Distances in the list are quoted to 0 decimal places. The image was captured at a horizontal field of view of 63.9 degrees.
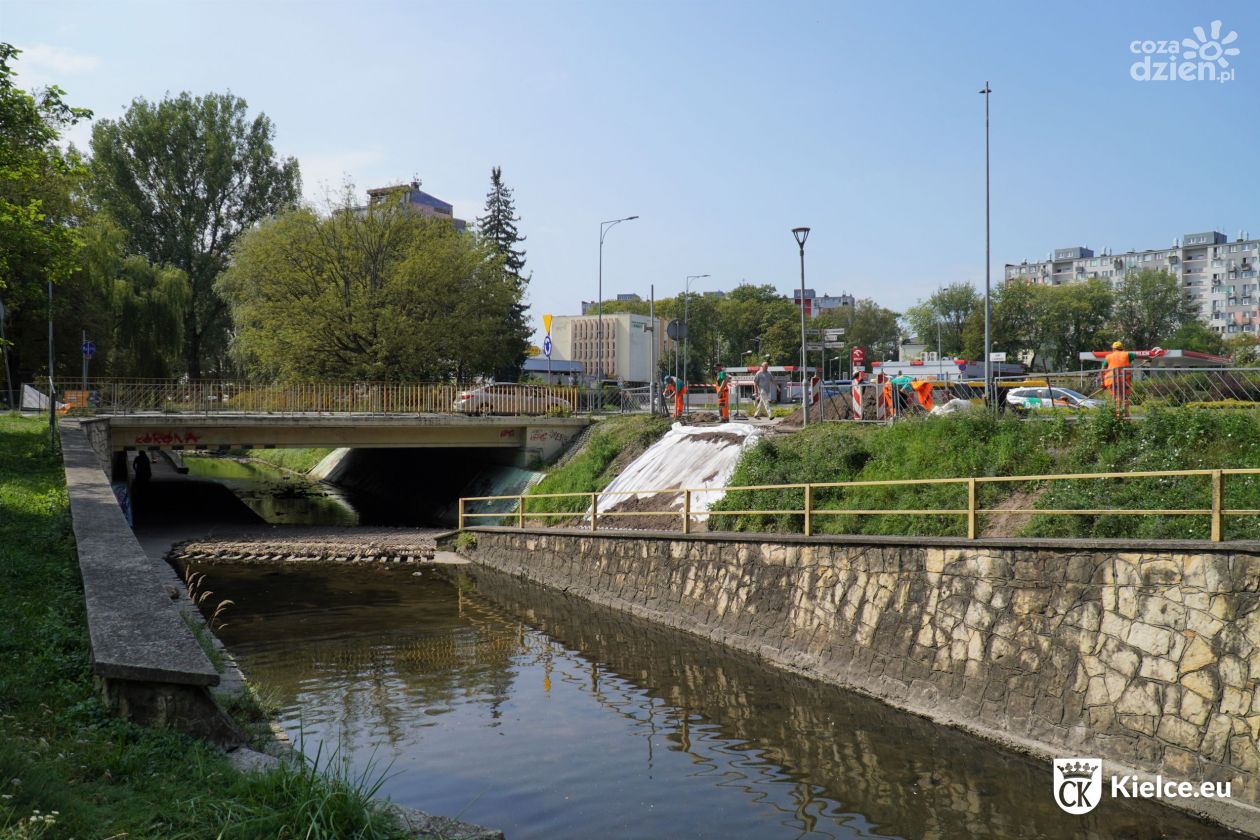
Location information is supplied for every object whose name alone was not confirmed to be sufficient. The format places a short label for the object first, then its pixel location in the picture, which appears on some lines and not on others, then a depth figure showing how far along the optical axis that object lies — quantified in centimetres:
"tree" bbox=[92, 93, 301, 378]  5553
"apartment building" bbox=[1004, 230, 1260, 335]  13150
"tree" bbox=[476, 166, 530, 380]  7050
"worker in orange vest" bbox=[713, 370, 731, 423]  3017
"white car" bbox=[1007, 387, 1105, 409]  2098
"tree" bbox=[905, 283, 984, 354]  10256
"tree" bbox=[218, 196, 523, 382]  4306
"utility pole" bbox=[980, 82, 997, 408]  3383
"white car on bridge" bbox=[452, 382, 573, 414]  3606
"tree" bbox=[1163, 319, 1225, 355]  8884
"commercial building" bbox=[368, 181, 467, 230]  4635
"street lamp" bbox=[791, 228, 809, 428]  2375
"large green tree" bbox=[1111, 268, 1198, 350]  9162
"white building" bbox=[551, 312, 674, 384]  13300
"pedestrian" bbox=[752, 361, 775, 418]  3020
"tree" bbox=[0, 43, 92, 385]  1772
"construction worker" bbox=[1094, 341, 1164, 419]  1592
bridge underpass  3198
